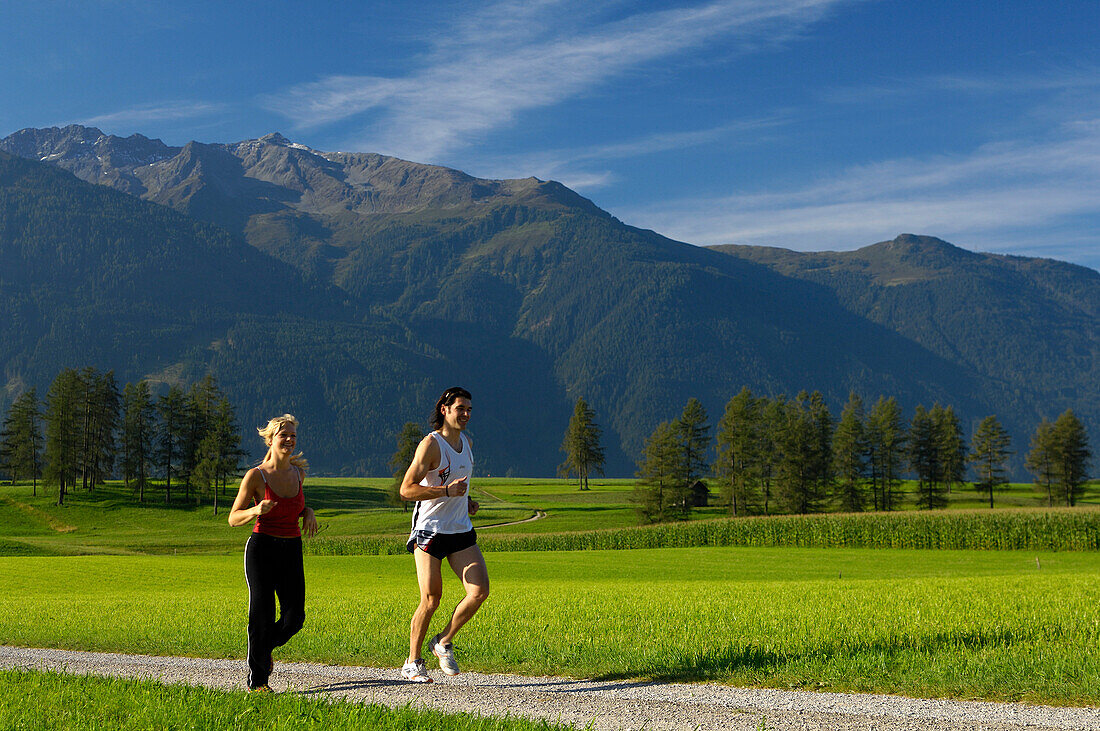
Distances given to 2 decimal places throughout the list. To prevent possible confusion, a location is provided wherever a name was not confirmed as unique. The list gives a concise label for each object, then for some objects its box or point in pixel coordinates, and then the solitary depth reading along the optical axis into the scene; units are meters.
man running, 9.58
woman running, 9.23
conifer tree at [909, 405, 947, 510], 104.19
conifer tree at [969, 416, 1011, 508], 107.88
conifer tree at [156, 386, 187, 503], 97.12
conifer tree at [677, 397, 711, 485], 96.91
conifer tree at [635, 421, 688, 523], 89.69
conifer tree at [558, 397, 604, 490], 125.47
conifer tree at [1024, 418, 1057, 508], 106.75
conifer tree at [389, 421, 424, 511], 82.62
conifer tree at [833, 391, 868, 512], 97.96
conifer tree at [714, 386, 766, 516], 96.12
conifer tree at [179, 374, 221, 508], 96.69
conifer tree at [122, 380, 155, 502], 99.00
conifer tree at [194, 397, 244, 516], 91.94
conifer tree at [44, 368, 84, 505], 87.25
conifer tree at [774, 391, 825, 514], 94.38
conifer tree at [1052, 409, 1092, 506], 106.00
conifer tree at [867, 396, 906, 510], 100.06
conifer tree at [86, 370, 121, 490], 99.12
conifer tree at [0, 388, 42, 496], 97.50
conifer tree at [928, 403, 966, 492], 105.25
